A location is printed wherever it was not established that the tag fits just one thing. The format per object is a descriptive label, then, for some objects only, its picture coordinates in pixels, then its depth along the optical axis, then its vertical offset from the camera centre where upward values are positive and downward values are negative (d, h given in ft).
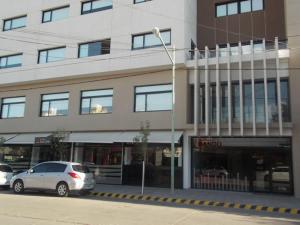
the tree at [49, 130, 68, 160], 51.79 +1.71
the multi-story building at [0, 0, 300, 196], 44.46 +13.05
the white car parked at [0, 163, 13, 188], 44.32 -4.10
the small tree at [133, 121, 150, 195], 43.25 +2.41
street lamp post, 42.46 +2.33
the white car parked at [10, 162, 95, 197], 39.84 -4.25
